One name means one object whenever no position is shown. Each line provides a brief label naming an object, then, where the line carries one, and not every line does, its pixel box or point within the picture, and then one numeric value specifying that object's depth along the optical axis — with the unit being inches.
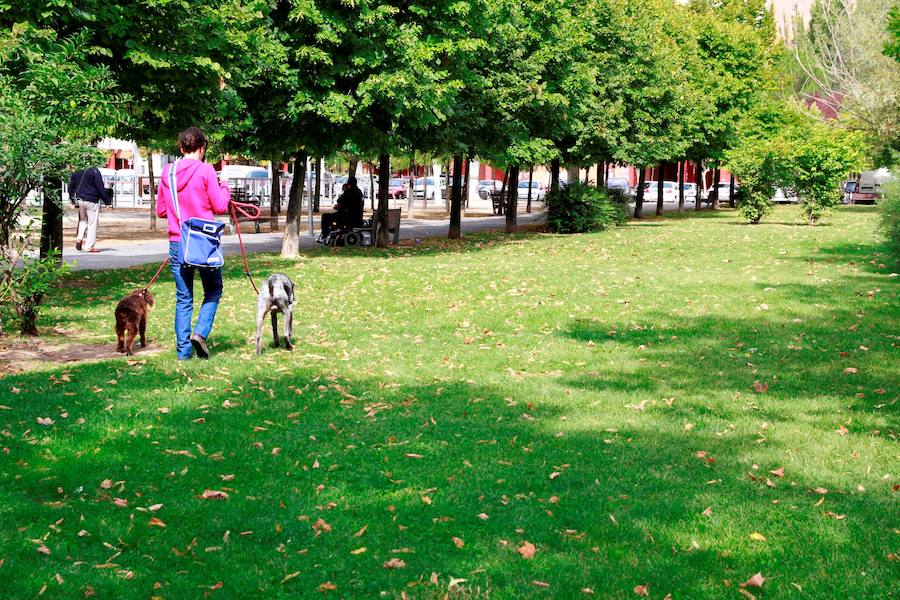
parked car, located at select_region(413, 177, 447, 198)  2664.6
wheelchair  919.0
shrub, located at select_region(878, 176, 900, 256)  700.7
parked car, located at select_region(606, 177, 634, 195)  2960.1
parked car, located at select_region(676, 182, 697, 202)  2815.0
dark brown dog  353.4
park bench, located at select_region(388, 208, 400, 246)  958.4
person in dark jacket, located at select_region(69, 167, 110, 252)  792.9
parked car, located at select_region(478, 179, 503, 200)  2506.6
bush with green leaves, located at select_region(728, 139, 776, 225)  1247.5
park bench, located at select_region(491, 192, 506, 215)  1710.1
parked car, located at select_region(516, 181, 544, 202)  2728.8
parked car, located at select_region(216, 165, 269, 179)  1726.1
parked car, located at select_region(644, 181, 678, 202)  2647.6
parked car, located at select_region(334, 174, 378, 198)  2371.3
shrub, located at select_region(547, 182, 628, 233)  1179.9
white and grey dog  358.3
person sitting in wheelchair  927.0
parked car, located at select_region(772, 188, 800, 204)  2354.8
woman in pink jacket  323.0
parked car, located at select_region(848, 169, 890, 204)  2566.4
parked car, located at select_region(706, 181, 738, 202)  2790.4
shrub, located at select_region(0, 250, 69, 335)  320.2
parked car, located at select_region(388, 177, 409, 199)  2535.7
